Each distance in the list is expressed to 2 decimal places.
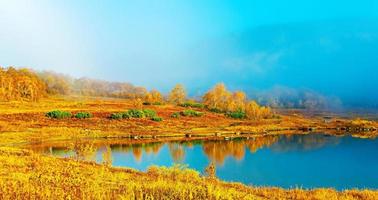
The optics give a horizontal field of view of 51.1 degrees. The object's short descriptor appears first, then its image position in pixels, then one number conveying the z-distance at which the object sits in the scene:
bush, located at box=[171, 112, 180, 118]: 115.55
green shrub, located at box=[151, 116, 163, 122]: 104.25
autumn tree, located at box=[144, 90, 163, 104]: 167.57
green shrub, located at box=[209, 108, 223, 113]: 141.19
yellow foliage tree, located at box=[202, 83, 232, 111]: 151.00
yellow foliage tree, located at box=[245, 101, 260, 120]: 135.43
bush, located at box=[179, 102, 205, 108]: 151.55
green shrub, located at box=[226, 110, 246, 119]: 130.76
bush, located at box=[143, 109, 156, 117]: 109.09
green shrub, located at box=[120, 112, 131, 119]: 104.00
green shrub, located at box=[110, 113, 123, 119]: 101.30
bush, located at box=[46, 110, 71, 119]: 95.88
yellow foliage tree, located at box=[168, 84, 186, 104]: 172.00
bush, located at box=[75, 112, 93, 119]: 97.40
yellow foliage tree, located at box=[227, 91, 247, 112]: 142.50
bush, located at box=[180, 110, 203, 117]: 122.48
